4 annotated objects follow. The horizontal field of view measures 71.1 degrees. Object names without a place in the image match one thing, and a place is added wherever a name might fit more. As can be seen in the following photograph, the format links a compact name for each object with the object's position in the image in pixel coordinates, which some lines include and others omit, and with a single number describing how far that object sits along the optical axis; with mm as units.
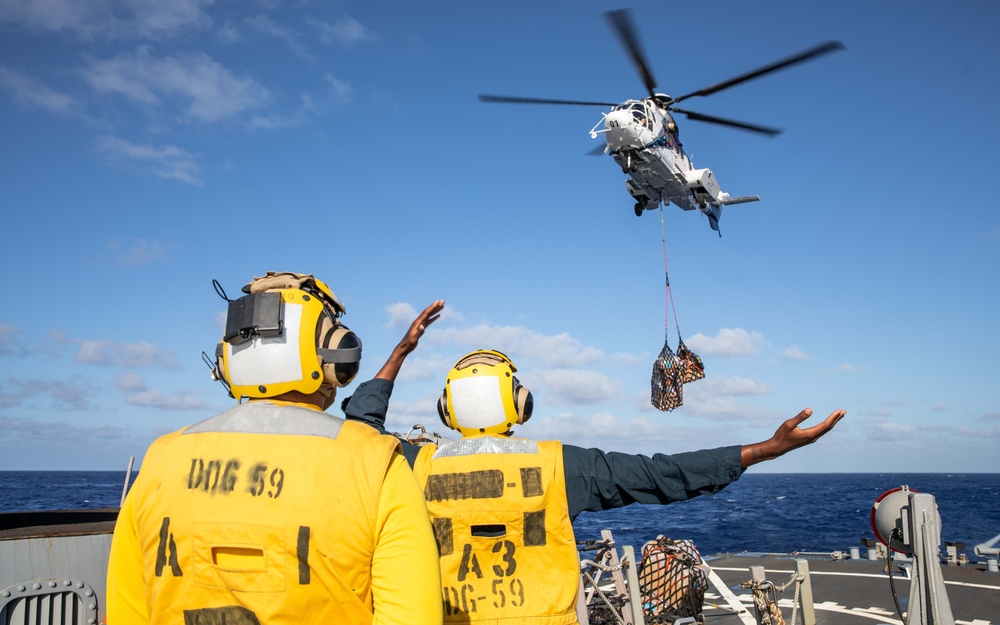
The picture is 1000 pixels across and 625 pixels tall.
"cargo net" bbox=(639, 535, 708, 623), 12711
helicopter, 18172
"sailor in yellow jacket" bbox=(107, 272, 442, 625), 2145
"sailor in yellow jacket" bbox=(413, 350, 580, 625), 3828
